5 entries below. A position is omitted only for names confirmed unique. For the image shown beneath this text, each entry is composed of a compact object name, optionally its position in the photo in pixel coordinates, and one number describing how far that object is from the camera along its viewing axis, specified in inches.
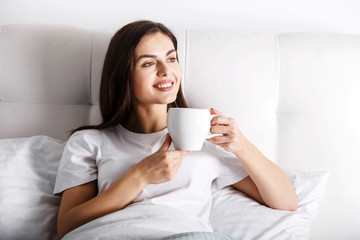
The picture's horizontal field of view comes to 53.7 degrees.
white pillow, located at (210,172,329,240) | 44.6
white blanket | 35.2
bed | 47.3
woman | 41.8
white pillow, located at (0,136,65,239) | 45.6
